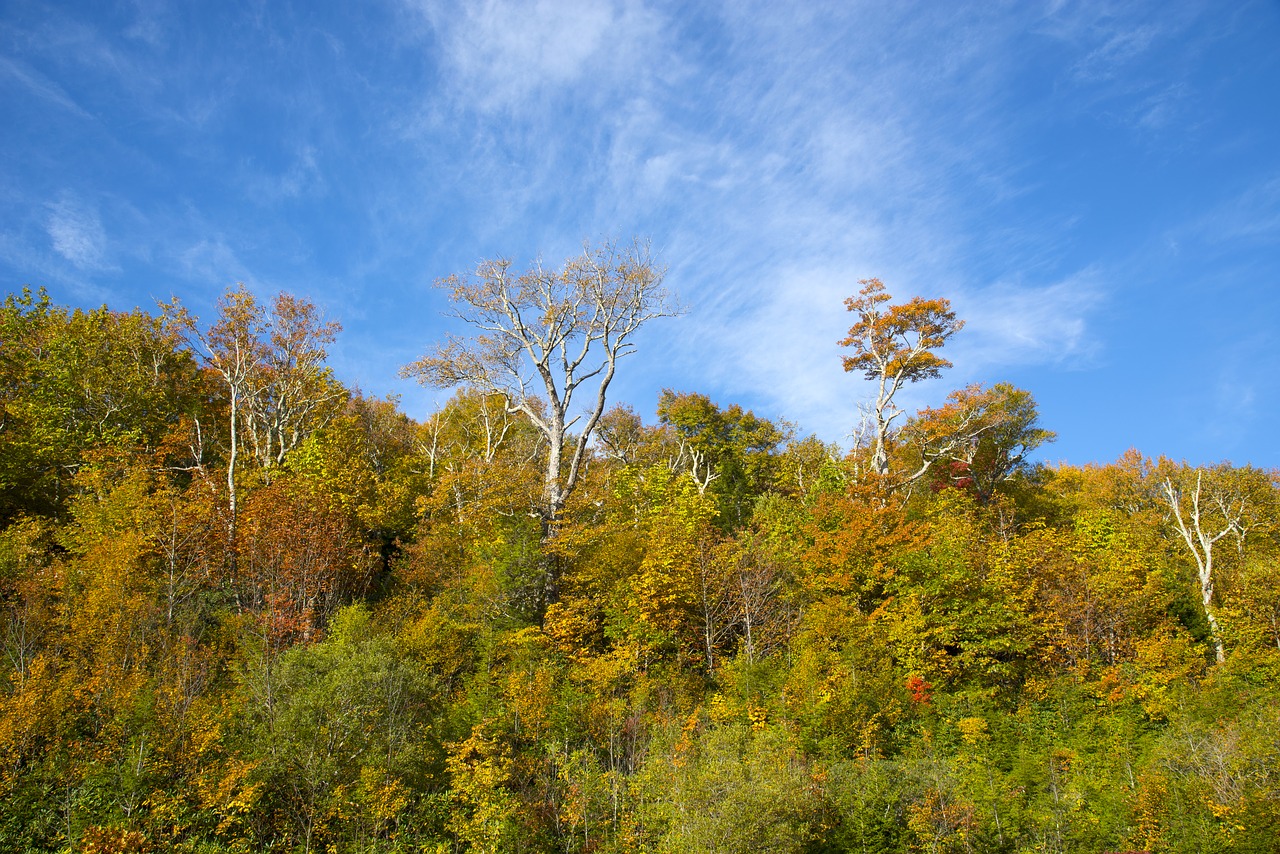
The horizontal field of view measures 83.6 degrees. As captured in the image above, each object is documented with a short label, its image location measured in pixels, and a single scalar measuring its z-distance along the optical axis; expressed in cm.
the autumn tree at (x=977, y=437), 3616
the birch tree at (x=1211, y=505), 3036
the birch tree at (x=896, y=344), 3491
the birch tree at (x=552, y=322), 3005
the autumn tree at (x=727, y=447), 4034
